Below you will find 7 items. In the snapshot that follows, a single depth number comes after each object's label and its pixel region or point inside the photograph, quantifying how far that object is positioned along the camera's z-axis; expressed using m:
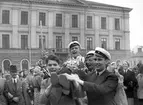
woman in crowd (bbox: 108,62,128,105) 3.83
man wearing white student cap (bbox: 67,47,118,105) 3.41
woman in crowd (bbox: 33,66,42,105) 8.70
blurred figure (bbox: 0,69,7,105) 7.52
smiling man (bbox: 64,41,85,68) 6.23
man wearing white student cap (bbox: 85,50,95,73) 5.34
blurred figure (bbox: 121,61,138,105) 10.16
